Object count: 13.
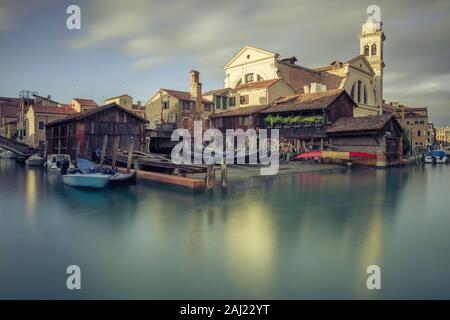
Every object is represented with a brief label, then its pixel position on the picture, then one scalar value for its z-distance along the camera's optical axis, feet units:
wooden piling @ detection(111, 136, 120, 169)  68.37
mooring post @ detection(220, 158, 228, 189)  57.77
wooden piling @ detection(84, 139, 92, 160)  95.40
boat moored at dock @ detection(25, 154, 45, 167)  111.65
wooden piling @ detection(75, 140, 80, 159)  94.07
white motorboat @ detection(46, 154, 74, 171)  91.87
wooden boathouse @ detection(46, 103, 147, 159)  95.61
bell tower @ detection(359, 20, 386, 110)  176.76
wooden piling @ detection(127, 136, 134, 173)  66.45
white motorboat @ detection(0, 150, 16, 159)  151.33
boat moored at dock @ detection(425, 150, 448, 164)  128.98
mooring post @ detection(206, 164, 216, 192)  55.26
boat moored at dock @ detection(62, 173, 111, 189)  58.75
